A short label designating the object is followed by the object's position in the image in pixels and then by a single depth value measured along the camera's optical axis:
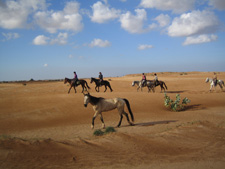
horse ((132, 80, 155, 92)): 25.92
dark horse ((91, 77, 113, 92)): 24.02
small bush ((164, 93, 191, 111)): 14.89
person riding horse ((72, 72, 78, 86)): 22.30
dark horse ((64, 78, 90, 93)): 22.34
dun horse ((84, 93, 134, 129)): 9.86
